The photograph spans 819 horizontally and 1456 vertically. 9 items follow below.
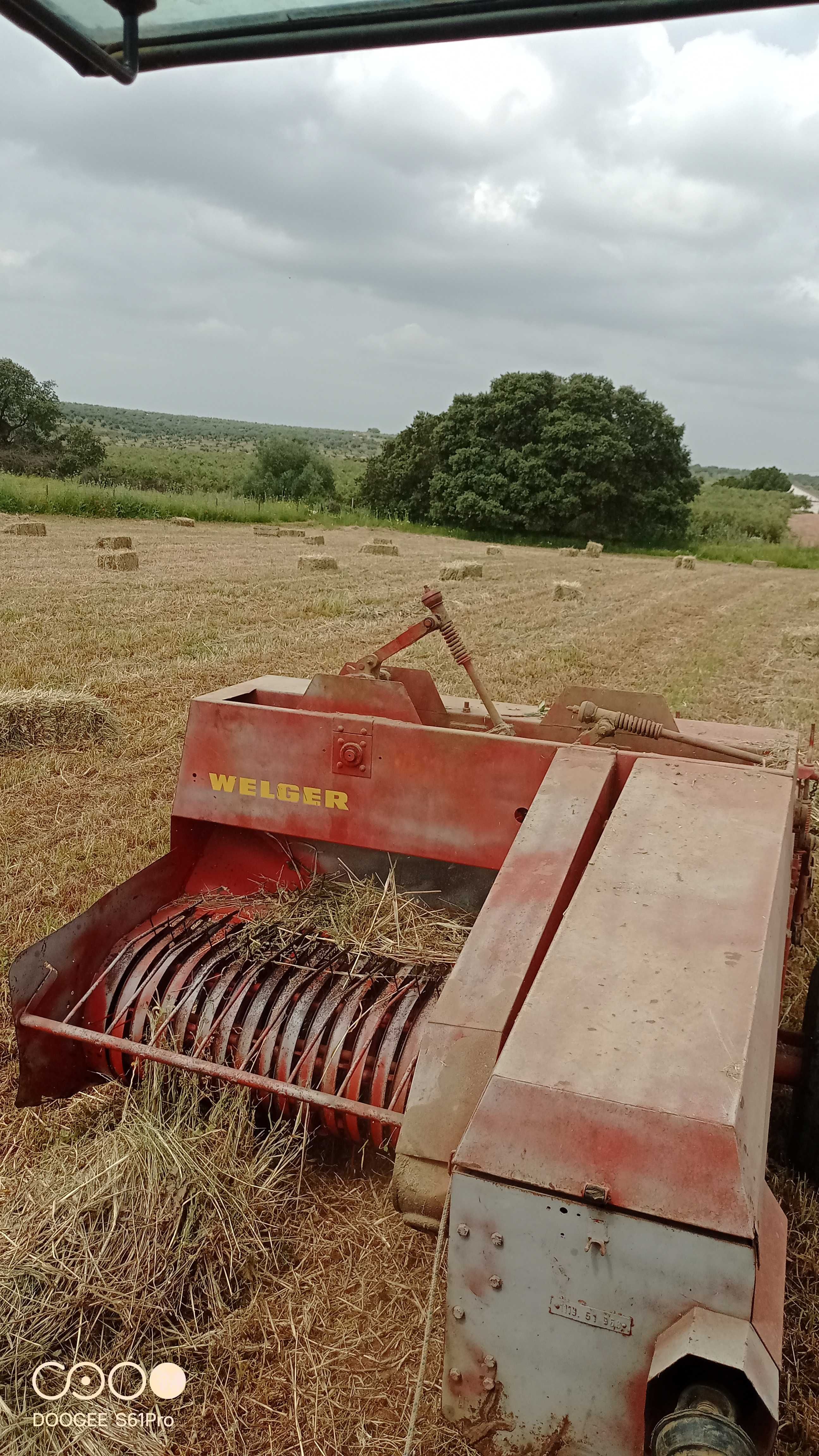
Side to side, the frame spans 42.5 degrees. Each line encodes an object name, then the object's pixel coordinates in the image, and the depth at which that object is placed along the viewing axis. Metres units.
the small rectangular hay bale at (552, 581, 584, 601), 13.73
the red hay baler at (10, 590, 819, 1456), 1.47
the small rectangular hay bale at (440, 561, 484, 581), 15.64
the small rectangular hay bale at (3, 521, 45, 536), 17.12
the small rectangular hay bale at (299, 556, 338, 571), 14.57
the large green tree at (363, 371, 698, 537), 28.61
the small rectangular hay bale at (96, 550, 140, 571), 13.14
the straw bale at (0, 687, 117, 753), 5.77
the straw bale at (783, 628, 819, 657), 10.70
